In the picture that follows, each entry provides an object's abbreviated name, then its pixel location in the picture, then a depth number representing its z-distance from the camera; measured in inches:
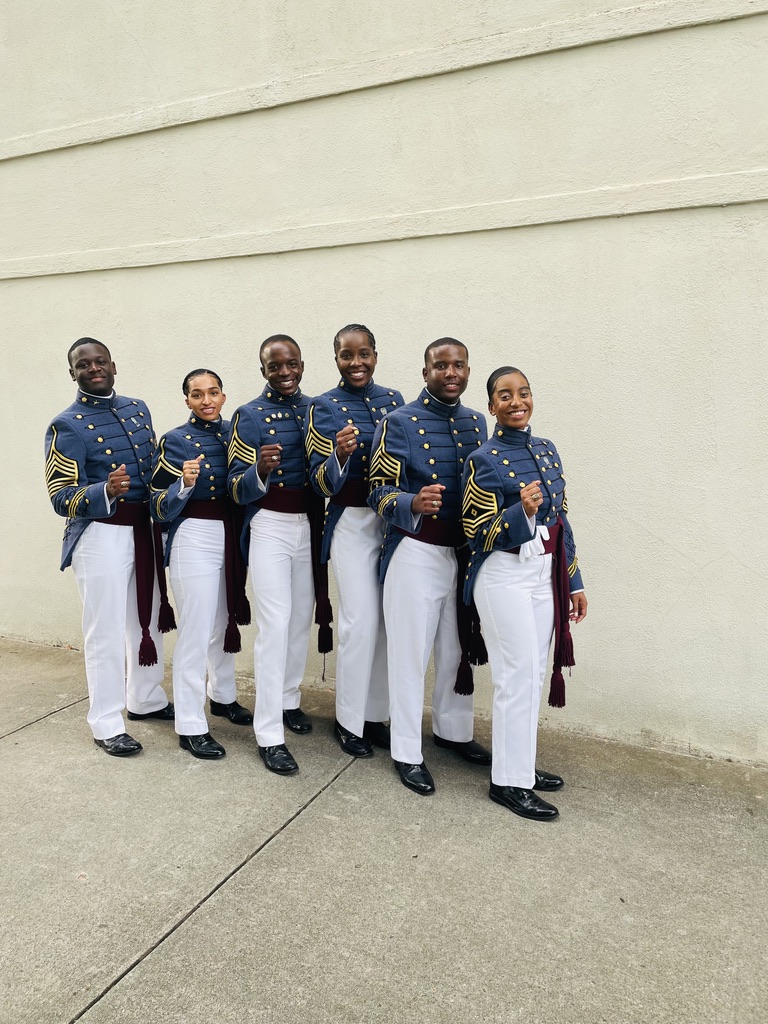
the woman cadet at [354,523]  151.3
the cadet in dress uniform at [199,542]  158.4
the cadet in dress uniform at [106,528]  156.9
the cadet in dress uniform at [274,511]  154.3
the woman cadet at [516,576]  132.1
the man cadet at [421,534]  141.8
